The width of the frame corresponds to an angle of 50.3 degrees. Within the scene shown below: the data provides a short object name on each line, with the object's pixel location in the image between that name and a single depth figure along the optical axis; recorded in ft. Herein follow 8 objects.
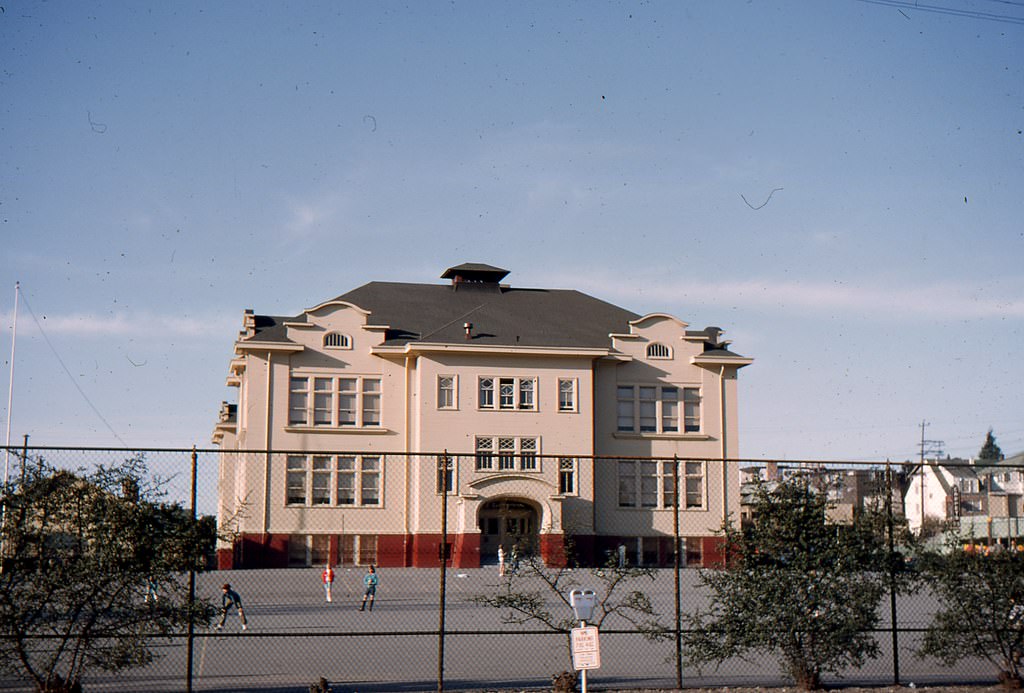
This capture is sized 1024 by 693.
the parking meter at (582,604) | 45.19
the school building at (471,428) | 173.27
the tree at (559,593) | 50.03
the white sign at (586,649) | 45.73
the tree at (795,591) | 50.16
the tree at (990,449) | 499.79
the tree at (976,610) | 52.60
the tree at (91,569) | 44.80
